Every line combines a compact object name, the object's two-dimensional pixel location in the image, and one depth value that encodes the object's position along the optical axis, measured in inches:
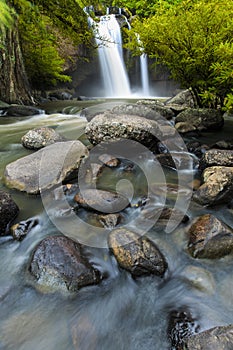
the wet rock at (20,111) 325.1
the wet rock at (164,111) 260.2
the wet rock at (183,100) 350.1
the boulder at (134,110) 225.3
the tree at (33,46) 284.2
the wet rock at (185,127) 225.5
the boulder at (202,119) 234.2
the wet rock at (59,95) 540.0
